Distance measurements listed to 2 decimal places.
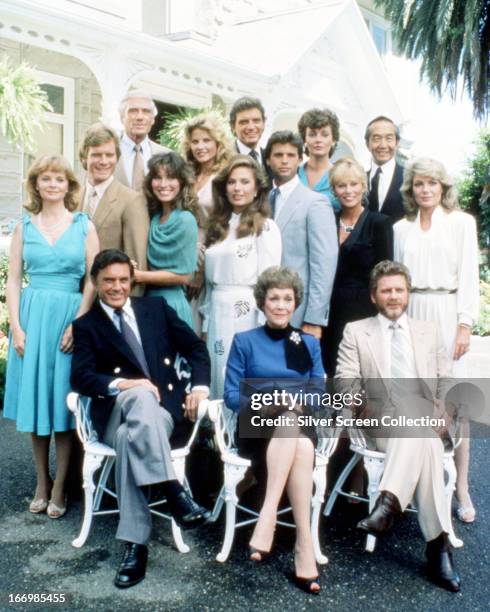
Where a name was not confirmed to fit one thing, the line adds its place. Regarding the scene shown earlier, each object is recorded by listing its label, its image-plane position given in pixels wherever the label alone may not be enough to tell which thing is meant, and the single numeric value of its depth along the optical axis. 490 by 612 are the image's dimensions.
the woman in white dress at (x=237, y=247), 3.80
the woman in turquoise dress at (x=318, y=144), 4.35
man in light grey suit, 3.85
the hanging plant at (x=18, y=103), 6.88
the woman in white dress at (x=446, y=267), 3.89
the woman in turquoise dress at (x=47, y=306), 3.71
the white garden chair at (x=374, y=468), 3.36
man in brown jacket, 3.82
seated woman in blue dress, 3.06
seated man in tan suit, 3.59
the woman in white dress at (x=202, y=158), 4.17
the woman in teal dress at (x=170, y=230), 3.80
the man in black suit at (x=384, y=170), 4.42
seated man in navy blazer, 3.14
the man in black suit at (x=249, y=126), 4.46
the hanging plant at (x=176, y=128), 9.65
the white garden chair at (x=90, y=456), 3.35
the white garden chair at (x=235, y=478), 3.28
